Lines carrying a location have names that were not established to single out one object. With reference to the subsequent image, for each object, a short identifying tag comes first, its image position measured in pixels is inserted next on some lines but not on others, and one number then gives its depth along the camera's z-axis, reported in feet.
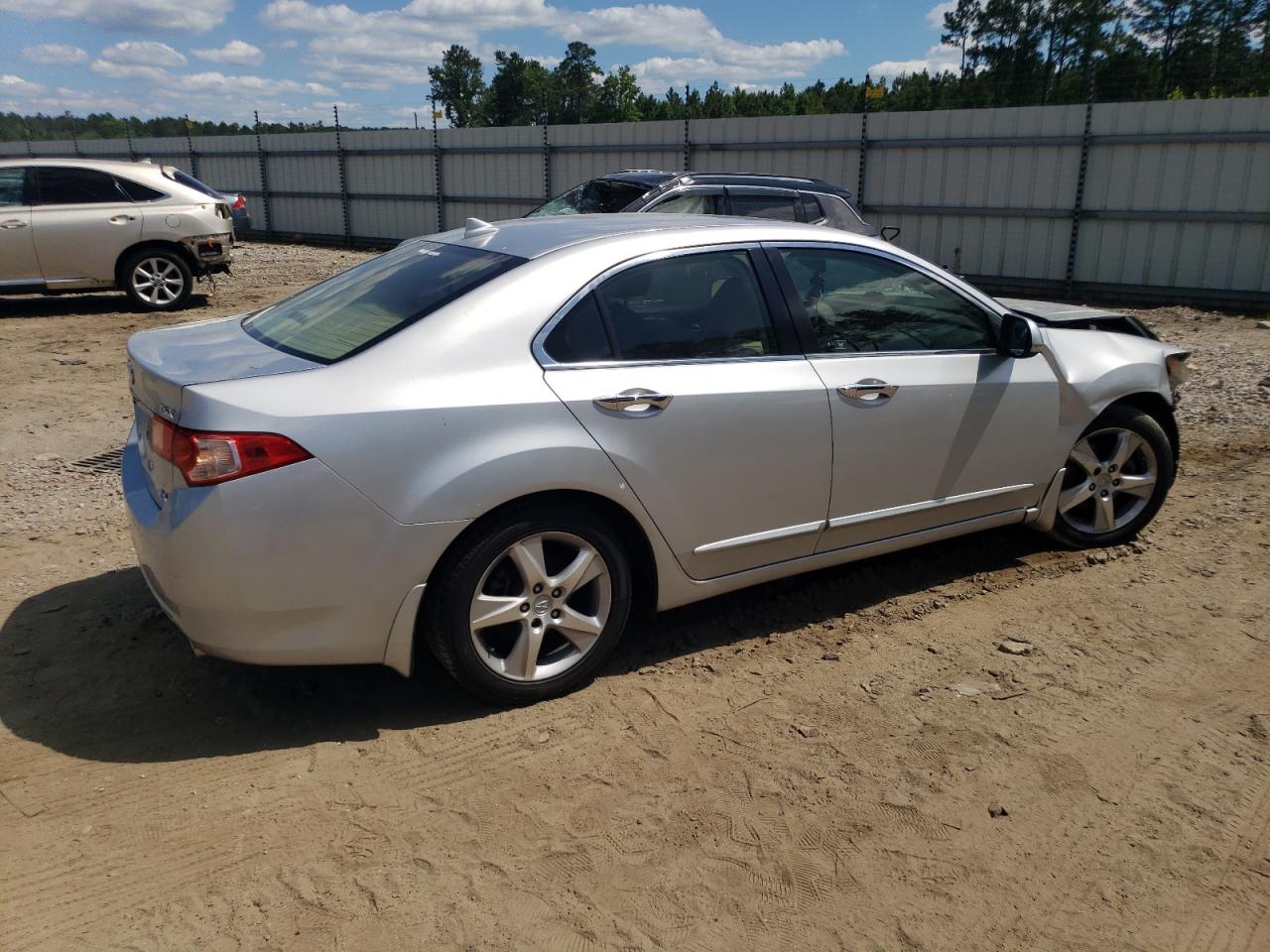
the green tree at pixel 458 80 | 329.93
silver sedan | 10.26
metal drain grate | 20.59
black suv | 31.58
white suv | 38.63
